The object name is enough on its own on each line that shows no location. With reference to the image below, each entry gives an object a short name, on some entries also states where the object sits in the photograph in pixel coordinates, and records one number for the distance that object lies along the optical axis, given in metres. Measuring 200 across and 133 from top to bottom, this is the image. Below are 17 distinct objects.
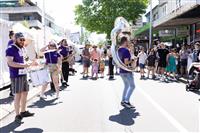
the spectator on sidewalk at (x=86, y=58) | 9.50
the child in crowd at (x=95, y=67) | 9.20
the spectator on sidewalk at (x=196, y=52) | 7.58
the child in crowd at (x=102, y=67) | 9.60
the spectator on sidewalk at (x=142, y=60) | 9.07
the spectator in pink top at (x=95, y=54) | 9.38
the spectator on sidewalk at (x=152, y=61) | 8.84
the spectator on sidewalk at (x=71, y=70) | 10.61
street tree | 23.02
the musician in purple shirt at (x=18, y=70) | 3.78
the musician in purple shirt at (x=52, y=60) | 5.47
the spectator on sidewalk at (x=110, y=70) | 8.93
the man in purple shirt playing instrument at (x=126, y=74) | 4.61
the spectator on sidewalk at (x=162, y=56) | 8.35
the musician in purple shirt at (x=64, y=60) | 7.07
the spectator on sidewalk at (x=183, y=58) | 8.62
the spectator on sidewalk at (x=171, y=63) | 8.40
